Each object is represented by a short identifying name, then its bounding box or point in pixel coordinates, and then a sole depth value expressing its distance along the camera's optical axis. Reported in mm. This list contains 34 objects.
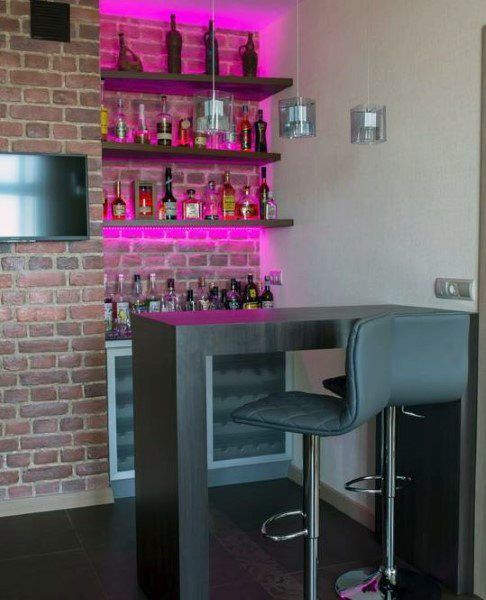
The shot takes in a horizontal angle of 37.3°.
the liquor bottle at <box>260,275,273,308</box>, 4355
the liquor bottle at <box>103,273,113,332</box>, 3943
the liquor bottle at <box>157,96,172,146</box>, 4051
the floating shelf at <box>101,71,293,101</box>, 3867
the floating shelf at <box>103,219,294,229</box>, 3873
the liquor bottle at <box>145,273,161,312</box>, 4074
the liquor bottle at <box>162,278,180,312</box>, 4176
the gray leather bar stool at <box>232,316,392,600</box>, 2078
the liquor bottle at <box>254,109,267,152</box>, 4312
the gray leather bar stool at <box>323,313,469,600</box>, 2471
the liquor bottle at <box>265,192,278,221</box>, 4270
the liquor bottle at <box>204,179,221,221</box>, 4292
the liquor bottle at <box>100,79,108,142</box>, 3865
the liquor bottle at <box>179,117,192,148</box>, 4215
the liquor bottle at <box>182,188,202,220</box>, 4184
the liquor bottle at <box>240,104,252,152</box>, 4312
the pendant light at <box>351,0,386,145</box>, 2797
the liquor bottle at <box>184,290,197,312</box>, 4207
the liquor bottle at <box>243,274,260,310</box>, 4359
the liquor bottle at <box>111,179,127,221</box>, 3990
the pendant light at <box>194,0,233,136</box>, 2740
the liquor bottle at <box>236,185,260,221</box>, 4348
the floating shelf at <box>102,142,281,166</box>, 3873
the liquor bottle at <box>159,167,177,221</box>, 4082
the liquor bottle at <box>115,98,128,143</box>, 3988
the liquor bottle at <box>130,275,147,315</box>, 4078
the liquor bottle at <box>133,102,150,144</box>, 4020
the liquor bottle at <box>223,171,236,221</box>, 4293
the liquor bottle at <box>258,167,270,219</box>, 4316
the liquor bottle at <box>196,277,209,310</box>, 4266
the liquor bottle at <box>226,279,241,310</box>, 4352
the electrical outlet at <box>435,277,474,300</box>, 2664
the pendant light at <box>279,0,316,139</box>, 2859
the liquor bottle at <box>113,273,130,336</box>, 3965
